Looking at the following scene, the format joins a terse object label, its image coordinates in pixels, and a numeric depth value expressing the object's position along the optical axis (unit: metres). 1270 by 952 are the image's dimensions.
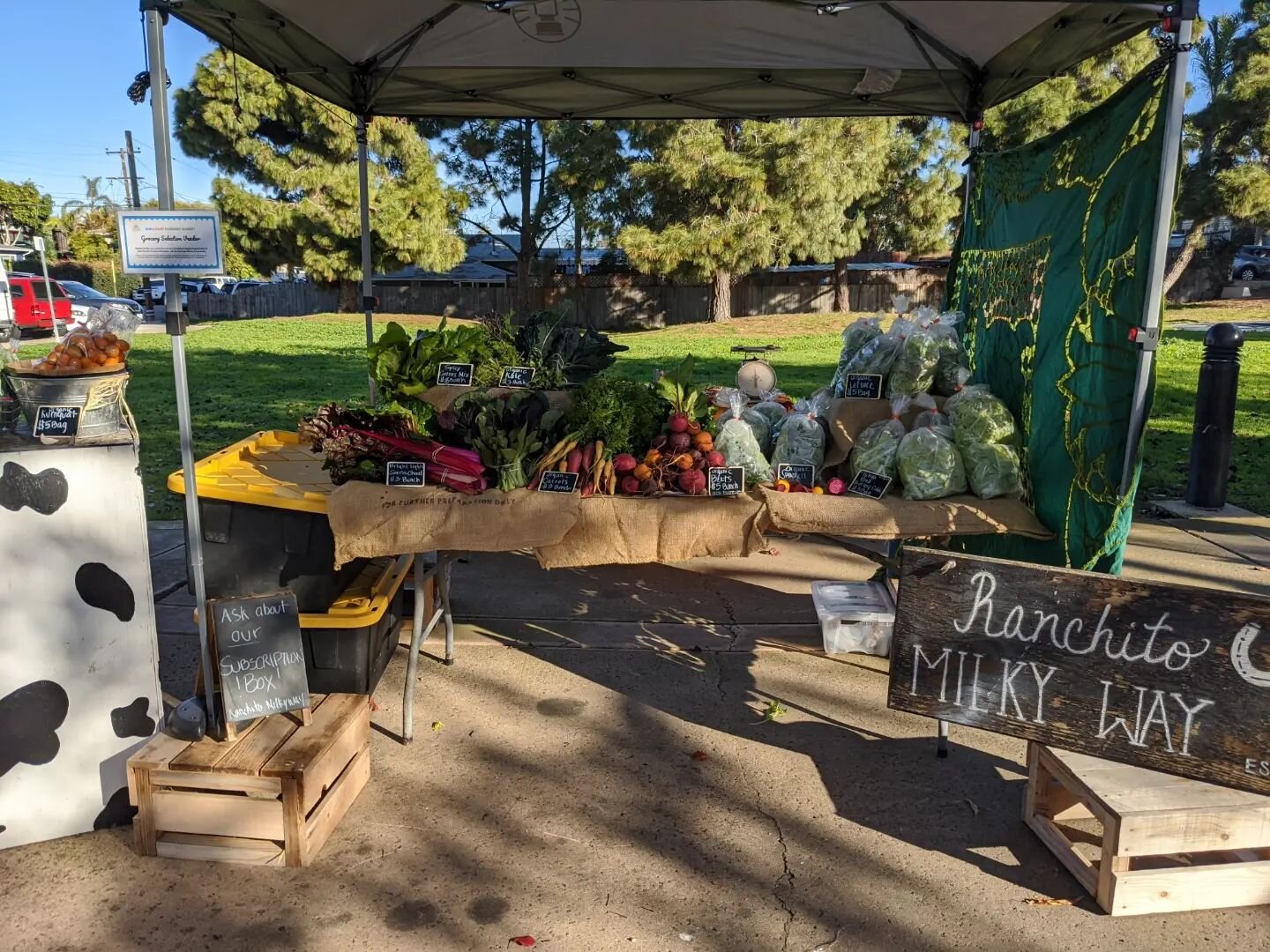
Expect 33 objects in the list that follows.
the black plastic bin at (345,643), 3.49
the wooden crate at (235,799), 2.77
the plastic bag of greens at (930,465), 3.80
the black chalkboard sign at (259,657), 2.91
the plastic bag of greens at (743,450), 3.99
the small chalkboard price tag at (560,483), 3.62
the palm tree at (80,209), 50.84
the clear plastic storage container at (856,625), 4.45
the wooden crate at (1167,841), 2.57
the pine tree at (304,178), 24.56
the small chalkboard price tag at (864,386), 4.41
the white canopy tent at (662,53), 4.29
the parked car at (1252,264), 32.16
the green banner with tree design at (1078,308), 3.31
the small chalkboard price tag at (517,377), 4.62
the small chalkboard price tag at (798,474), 3.93
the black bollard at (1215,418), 6.92
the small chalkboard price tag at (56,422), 2.82
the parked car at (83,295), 20.88
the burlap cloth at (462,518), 3.48
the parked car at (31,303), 18.66
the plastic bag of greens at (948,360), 4.46
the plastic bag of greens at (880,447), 3.93
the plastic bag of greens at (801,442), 4.10
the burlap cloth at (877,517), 3.68
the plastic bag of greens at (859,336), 4.81
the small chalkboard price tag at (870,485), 3.82
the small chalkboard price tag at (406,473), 3.61
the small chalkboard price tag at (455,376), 4.68
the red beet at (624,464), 3.70
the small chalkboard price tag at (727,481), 3.68
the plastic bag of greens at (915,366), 4.39
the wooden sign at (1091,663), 2.57
